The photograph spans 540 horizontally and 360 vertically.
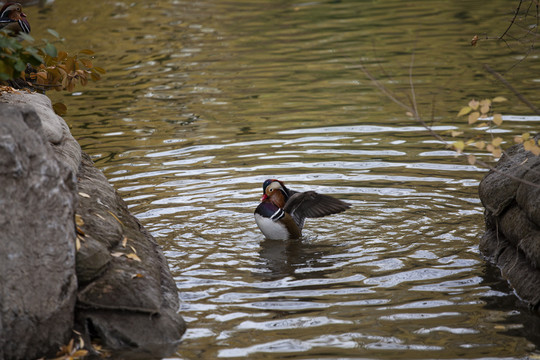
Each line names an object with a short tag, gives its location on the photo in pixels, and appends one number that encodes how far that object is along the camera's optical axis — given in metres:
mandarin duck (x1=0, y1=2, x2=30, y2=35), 16.44
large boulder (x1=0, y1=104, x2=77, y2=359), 10.09
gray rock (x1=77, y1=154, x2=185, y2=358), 10.96
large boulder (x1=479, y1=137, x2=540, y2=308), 12.62
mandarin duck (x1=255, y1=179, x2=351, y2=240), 15.54
